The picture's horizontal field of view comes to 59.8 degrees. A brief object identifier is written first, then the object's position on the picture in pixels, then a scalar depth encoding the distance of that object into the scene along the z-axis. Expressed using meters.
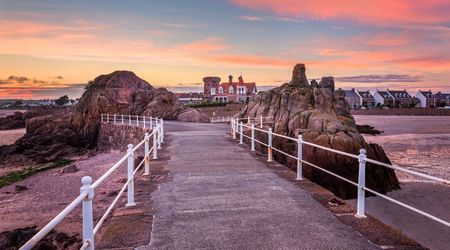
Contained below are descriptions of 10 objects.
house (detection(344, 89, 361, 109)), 147.50
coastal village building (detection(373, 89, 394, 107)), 149.75
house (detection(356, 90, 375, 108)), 150.88
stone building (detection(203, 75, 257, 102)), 118.66
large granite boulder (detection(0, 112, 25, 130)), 87.50
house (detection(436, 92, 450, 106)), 152.27
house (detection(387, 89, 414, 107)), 150.62
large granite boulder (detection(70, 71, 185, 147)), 49.84
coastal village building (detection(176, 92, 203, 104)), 140.69
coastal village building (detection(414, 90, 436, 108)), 154.12
